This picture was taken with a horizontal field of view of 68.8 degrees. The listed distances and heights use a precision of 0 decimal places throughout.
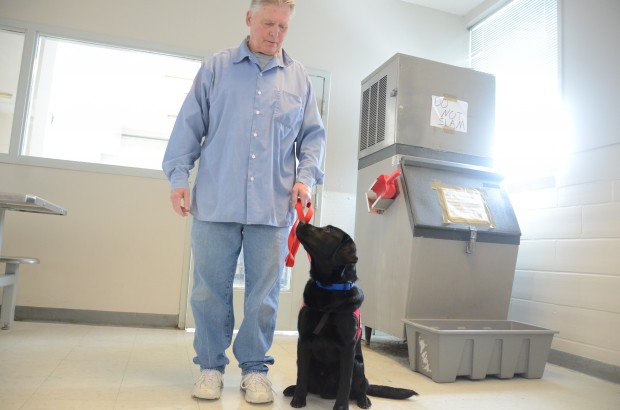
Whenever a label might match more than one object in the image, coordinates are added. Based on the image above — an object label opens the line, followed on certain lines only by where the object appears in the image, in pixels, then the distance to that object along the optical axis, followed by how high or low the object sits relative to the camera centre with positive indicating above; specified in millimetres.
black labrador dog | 1406 -198
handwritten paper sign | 2529 +817
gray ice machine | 2215 +269
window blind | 2666 +1135
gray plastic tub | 1915 -389
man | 1497 +206
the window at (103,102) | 2936 +944
